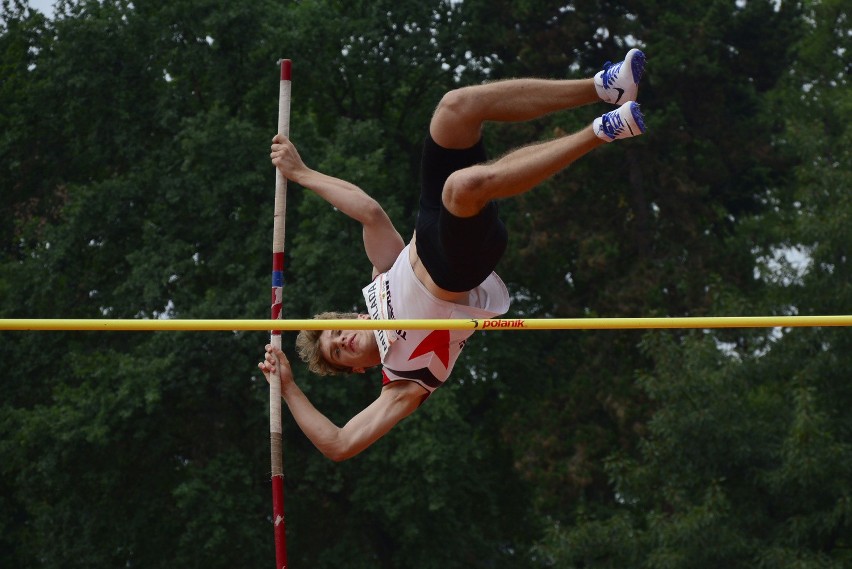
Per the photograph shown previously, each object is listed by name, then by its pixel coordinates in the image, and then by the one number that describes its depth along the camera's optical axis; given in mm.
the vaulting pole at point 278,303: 13211
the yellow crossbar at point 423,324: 10977
